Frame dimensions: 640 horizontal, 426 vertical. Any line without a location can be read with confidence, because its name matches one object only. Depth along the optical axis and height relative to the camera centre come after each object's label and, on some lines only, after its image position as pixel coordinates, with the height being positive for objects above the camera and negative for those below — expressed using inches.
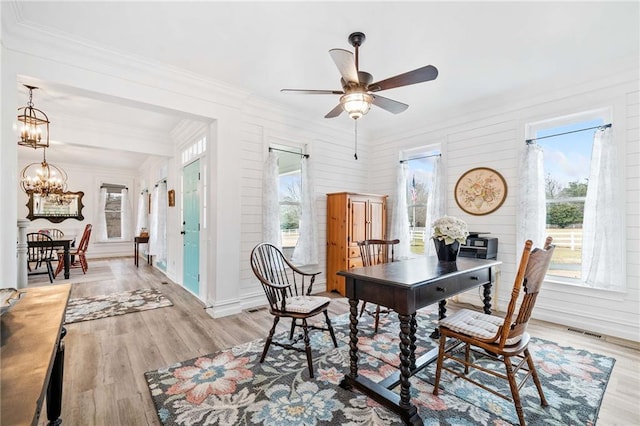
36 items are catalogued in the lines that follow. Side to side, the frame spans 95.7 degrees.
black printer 145.9 -18.2
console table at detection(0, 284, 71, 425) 26.1 -17.7
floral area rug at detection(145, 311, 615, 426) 73.0 -51.6
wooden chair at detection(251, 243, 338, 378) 94.6 -31.7
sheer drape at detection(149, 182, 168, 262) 243.3 -8.9
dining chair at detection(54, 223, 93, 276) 246.8 -35.5
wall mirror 313.3 +6.2
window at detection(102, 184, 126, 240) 356.5 +2.9
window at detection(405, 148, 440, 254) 195.8 +14.6
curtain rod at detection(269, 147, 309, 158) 178.9 +38.3
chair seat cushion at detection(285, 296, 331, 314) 95.5 -31.7
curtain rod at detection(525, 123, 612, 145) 125.4 +37.9
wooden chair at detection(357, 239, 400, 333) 125.3 -20.2
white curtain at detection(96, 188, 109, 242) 348.8 -8.1
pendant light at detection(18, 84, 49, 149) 145.9 +44.0
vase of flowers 98.7 -8.4
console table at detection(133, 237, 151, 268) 287.5 -28.5
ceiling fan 85.0 +41.3
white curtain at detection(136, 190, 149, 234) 325.4 +0.4
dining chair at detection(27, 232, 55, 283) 219.8 -32.4
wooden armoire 184.5 -9.8
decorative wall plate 157.9 +12.1
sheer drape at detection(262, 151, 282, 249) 164.2 +4.8
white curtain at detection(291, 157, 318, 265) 182.2 -8.2
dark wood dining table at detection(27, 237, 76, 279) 217.5 -25.4
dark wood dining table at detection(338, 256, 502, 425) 71.6 -22.5
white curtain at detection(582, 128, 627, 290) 121.3 -4.2
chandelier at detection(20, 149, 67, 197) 222.2 +22.6
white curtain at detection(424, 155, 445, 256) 178.1 +6.9
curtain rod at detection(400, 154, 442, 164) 184.7 +37.2
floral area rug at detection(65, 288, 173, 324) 147.2 -51.9
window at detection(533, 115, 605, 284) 136.7 +14.2
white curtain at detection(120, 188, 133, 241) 366.6 -4.7
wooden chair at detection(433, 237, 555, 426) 68.2 -31.6
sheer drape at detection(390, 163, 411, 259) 200.3 -3.3
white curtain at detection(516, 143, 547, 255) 143.3 +6.5
